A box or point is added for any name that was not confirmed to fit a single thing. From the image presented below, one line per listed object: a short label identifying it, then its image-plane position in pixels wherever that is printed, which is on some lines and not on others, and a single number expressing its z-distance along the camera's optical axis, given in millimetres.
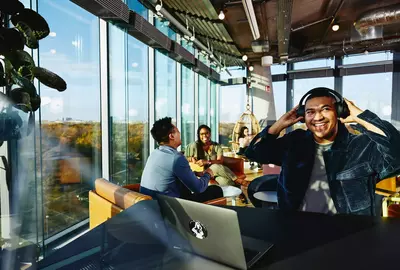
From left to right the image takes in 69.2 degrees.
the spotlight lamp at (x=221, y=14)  5027
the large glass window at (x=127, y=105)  4352
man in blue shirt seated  2523
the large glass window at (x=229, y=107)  11172
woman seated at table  5205
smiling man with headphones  1348
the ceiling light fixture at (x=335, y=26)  6664
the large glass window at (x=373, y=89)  9789
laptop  670
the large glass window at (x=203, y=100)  9398
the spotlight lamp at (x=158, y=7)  4227
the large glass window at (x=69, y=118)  3205
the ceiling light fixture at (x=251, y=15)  4059
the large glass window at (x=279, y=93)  11320
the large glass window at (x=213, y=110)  10792
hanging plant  1646
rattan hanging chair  8167
